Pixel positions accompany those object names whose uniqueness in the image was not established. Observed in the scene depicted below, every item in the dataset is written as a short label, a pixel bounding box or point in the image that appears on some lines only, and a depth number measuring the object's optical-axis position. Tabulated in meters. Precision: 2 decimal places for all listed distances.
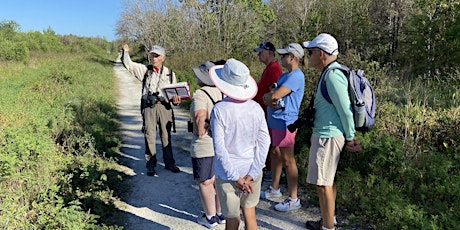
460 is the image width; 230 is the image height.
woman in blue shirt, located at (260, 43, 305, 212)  3.44
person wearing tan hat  3.03
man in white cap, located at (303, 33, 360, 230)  2.68
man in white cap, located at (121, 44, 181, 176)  4.75
